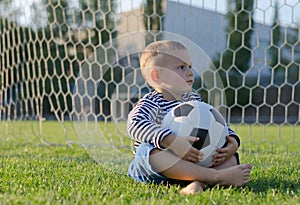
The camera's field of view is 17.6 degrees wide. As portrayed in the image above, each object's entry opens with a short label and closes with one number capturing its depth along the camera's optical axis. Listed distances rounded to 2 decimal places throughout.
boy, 2.72
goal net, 3.45
